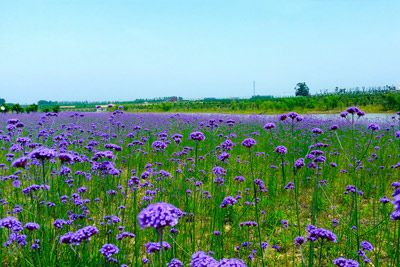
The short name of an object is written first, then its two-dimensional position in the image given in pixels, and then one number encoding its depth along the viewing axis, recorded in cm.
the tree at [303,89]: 6725
